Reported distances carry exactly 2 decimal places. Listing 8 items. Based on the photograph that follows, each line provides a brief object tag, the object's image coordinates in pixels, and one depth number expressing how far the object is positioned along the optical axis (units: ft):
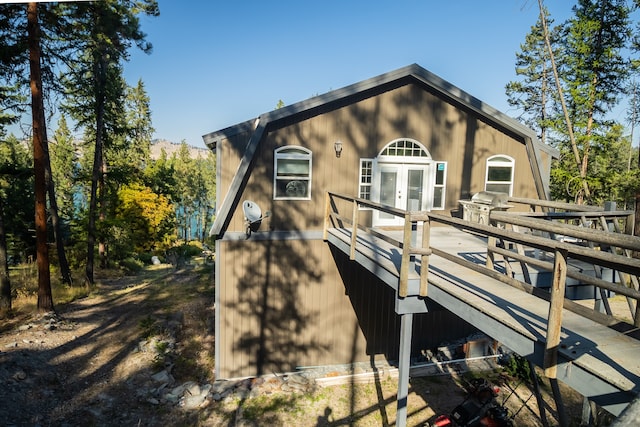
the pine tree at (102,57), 46.11
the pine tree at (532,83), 78.64
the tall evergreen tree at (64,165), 129.46
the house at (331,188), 26.78
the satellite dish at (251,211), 25.90
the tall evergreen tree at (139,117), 116.57
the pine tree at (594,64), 55.62
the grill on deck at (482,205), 27.30
